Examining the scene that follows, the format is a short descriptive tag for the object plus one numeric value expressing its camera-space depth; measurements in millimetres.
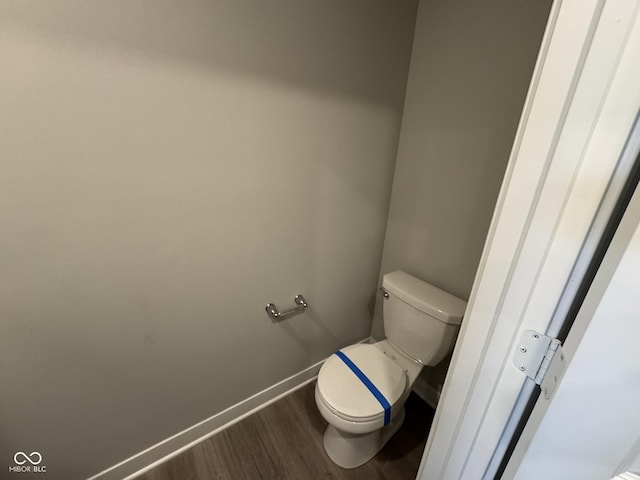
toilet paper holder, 1373
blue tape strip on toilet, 1177
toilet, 1176
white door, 346
